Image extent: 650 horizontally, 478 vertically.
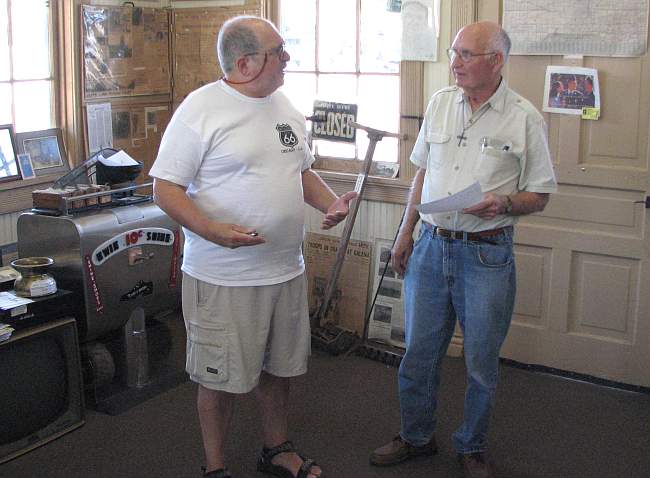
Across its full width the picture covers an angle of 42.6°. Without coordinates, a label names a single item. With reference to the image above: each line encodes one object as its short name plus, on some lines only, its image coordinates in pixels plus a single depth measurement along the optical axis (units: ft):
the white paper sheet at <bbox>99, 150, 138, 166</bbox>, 11.94
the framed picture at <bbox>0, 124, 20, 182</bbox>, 12.43
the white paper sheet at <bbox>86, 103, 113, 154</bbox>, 13.55
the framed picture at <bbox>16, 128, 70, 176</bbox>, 12.83
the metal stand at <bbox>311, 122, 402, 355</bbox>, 12.57
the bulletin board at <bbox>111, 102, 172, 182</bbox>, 14.21
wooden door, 11.04
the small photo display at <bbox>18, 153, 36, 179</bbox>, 12.73
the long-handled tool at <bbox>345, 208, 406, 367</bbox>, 12.59
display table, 9.63
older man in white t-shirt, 7.70
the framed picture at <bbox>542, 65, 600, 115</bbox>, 11.10
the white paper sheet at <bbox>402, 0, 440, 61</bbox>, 12.06
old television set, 9.59
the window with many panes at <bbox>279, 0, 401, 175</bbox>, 12.85
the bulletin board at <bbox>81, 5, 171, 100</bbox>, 13.38
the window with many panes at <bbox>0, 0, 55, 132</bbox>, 12.57
